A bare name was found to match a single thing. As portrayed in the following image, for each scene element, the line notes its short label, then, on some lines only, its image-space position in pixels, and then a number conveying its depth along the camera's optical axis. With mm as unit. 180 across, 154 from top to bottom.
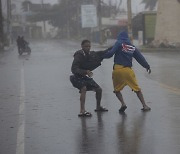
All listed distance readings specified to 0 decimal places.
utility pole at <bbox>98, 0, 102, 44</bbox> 60050
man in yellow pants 10484
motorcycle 39006
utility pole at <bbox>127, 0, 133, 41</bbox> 43188
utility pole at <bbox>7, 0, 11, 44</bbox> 63816
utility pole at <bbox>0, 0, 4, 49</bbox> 52112
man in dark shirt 10227
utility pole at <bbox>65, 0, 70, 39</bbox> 104944
